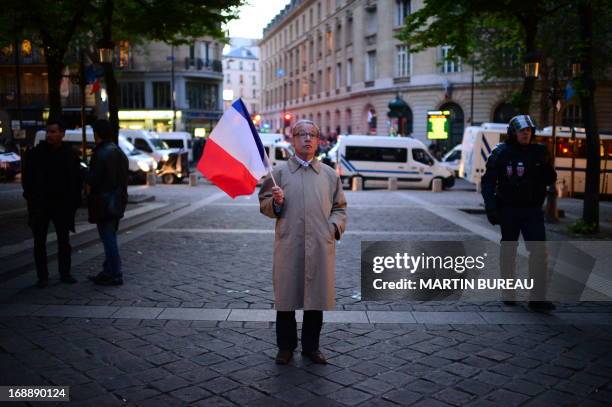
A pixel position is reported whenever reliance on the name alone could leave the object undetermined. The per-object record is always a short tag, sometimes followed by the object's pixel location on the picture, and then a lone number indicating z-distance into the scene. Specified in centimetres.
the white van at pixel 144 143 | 2870
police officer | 588
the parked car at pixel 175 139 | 3403
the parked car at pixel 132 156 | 2509
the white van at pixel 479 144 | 2477
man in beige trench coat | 429
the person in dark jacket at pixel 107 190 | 668
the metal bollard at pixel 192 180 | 2497
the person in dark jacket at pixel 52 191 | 668
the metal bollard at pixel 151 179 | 2462
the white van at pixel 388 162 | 2514
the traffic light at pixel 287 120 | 4829
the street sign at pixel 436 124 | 3359
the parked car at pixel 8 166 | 2456
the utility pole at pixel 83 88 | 1492
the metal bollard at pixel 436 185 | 2422
